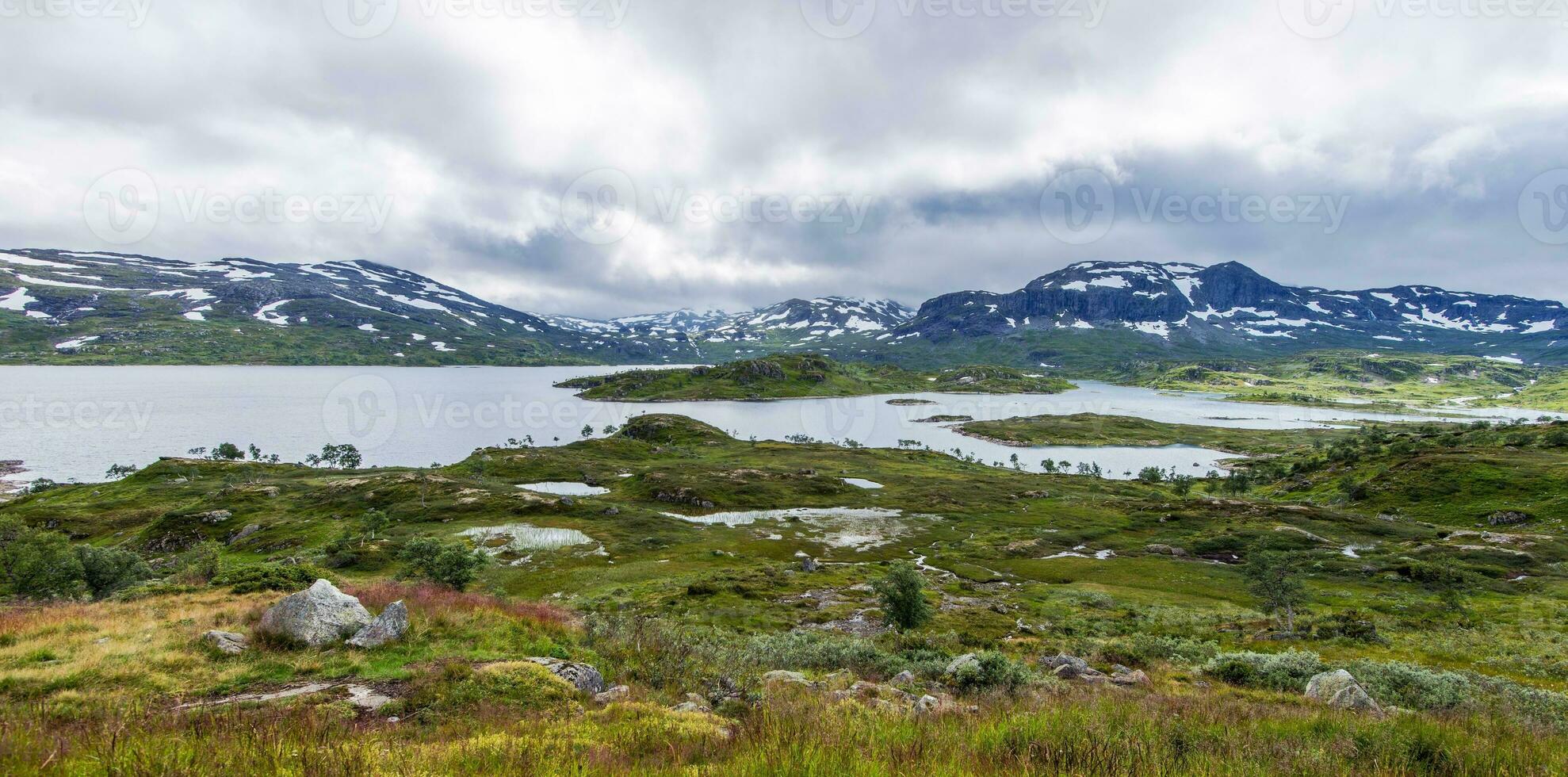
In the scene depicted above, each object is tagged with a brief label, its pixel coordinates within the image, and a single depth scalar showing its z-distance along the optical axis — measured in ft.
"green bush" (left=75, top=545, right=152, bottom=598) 123.95
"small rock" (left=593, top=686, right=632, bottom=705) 40.29
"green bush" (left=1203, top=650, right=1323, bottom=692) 62.95
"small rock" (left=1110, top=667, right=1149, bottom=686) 65.61
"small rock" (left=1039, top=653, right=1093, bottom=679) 69.41
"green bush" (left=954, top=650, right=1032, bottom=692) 57.16
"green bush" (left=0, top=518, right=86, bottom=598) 120.78
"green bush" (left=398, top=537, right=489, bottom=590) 103.81
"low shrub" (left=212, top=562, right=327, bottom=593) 70.08
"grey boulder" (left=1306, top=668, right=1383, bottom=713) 45.98
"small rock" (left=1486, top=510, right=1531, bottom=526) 248.11
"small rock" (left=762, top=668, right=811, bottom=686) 49.28
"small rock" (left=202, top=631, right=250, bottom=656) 45.93
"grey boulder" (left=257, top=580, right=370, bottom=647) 49.26
